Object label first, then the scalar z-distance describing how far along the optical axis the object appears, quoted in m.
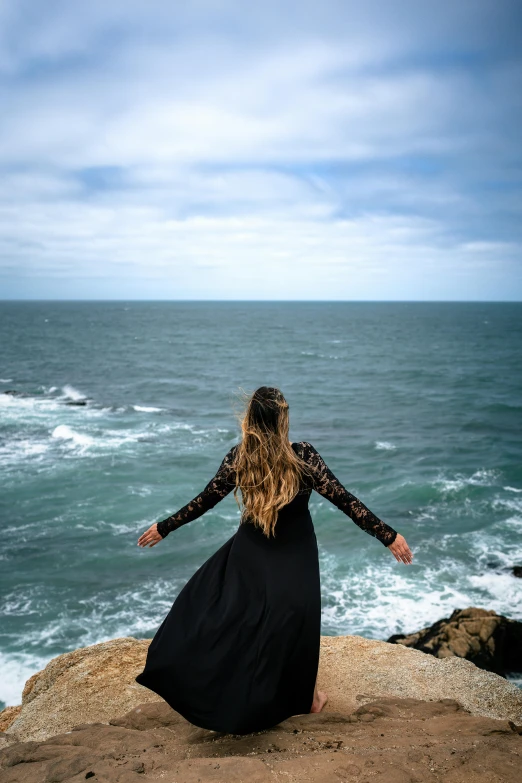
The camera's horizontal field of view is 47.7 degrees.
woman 4.07
